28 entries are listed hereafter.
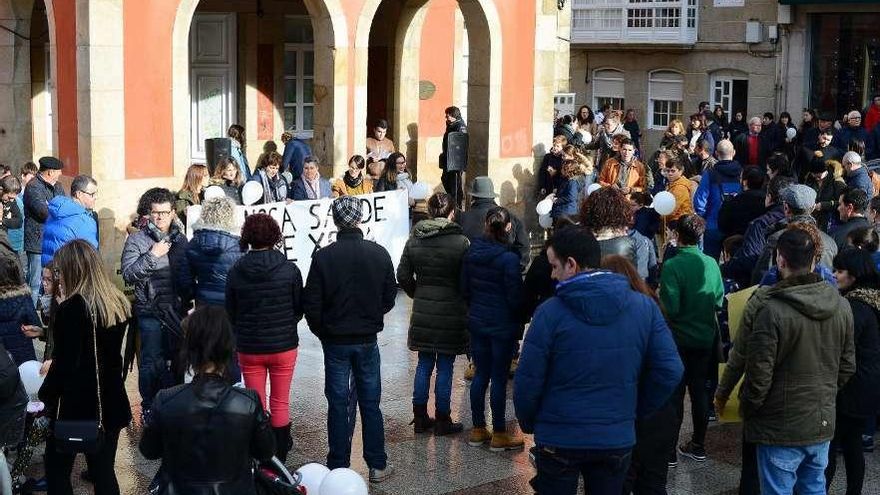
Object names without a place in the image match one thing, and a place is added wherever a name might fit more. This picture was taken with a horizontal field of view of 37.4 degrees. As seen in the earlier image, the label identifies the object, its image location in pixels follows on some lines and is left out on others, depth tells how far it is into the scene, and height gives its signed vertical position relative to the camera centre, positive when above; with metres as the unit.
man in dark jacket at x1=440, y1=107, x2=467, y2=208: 17.62 -0.47
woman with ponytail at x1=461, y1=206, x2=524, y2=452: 8.47 -1.15
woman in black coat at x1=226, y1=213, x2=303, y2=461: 7.80 -1.08
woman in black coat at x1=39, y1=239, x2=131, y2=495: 6.66 -1.15
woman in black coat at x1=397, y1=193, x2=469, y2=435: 8.84 -1.13
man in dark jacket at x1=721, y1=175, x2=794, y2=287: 9.63 -0.85
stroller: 5.58 -1.52
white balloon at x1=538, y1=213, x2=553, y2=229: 13.02 -0.90
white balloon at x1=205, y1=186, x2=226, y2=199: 8.75 -0.47
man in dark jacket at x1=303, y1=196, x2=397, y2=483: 7.84 -1.11
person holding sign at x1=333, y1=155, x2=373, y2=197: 14.38 -0.59
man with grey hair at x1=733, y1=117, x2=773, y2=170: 22.08 -0.24
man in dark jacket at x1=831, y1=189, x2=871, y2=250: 9.75 -0.58
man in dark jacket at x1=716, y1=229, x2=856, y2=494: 6.39 -1.14
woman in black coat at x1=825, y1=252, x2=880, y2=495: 7.18 -1.28
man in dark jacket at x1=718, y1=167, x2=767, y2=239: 11.07 -0.61
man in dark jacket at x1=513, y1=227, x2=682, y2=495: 5.56 -1.02
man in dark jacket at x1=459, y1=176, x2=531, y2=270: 10.20 -0.61
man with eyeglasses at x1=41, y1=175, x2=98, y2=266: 10.57 -0.77
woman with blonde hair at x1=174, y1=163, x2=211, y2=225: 12.00 -0.56
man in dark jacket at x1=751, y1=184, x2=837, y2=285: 8.77 -0.58
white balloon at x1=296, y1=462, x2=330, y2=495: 6.33 -1.70
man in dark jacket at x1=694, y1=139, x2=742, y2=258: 12.87 -0.60
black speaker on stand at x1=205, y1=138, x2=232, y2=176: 14.62 -0.23
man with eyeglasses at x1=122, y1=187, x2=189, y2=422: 8.66 -1.00
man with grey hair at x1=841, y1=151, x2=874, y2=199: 13.36 -0.40
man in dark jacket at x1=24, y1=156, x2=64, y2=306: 12.23 -0.68
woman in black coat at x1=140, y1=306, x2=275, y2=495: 5.24 -1.21
